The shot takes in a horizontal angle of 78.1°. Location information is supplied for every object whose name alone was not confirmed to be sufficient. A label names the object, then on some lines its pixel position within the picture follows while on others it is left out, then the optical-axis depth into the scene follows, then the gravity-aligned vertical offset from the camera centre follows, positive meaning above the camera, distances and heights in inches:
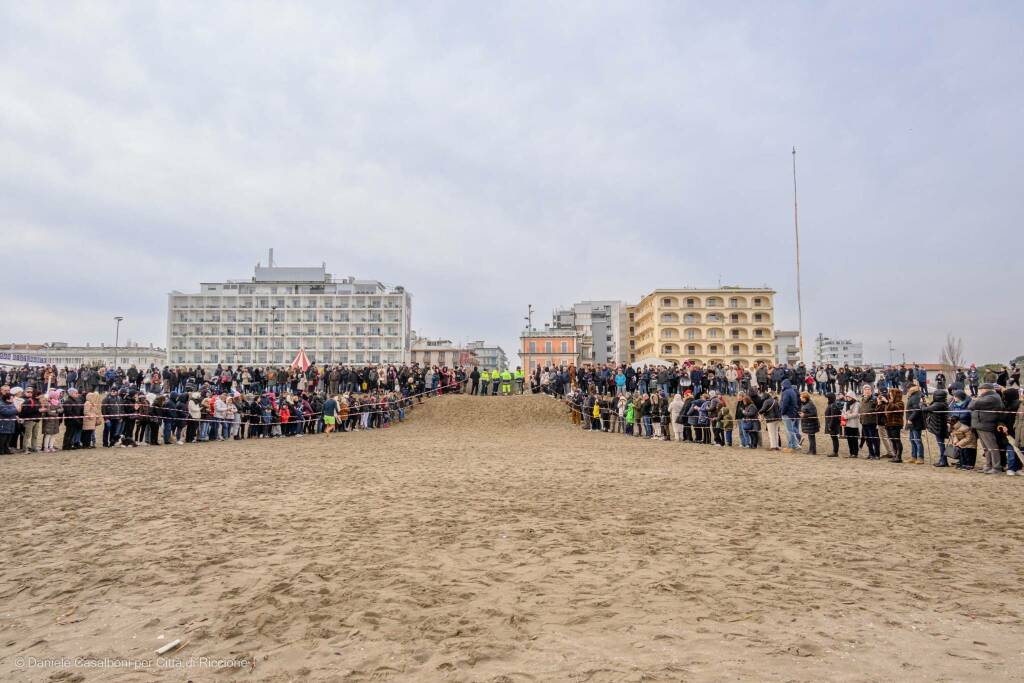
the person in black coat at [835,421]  709.9 -54.3
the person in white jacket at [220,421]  902.4 -60.0
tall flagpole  1829.5 +430.2
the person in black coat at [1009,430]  532.4 -49.3
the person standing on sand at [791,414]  772.0 -48.9
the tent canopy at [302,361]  1054.4 +29.1
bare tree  3052.9 +79.6
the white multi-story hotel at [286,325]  5452.8 +463.9
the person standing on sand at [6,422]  670.5 -43.1
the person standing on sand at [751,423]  804.6 -61.8
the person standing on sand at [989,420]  540.1 -41.5
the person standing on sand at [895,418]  651.5 -46.9
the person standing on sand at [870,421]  676.7 -51.4
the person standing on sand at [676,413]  911.0 -54.3
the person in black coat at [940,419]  600.4 -44.4
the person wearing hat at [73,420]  735.1 -46.0
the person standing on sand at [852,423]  703.7 -55.2
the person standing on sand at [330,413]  1009.5 -55.7
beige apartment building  4261.8 +341.5
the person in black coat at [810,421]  724.7 -53.9
